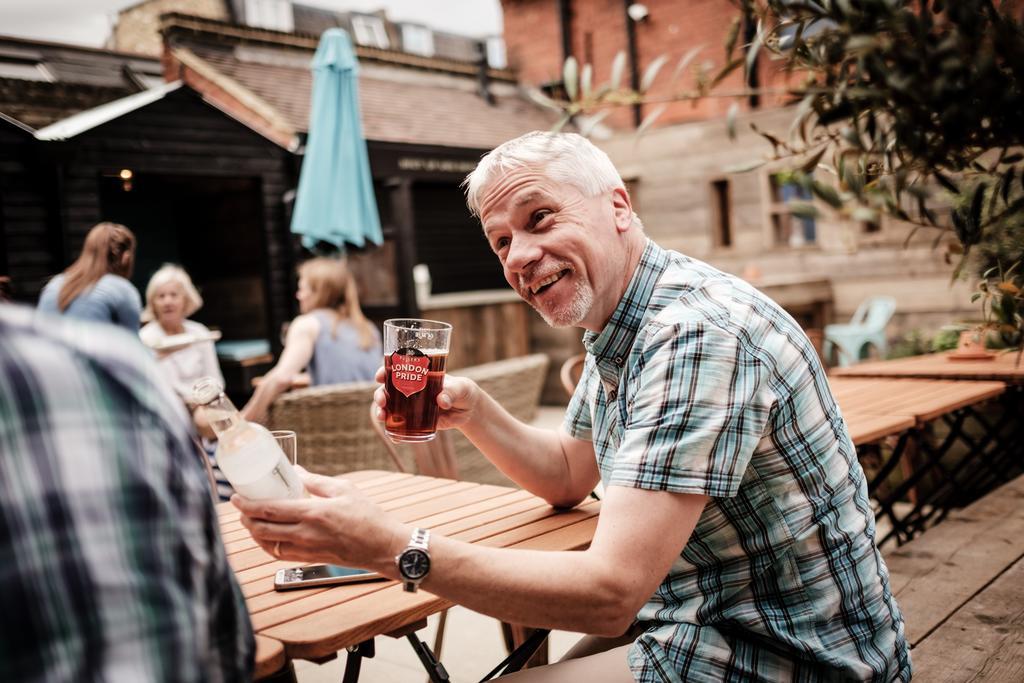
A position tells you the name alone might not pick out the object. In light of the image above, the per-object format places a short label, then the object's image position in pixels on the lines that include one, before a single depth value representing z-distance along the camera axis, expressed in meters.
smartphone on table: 1.53
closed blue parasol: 7.50
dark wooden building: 7.80
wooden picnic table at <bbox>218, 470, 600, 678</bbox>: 1.30
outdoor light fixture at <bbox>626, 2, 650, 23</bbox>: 12.51
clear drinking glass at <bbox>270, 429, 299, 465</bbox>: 1.42
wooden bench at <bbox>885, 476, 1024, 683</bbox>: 1.86
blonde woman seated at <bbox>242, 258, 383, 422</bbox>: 4.86
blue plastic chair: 9.20
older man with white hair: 1.20
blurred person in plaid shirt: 0.59
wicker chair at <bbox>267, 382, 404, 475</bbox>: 4.45
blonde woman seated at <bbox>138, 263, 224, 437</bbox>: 5.33
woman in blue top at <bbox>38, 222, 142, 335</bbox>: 4.72
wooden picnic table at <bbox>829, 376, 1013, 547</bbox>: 3.31
